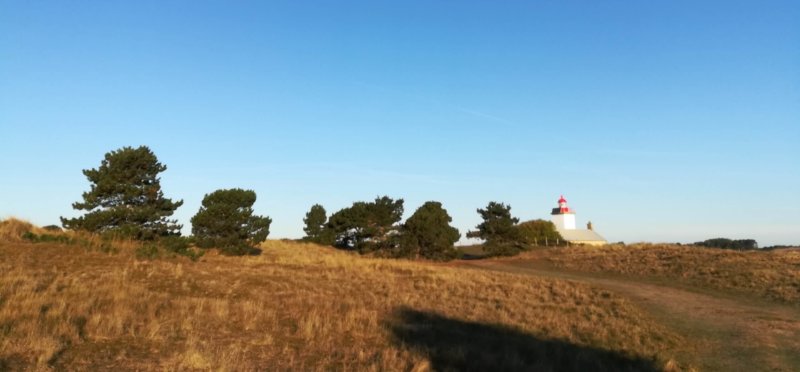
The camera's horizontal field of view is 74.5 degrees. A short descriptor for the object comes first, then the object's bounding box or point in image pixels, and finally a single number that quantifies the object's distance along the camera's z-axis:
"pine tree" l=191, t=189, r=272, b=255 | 30.11
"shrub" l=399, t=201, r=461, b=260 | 42.59
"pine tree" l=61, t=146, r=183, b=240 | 25.08
